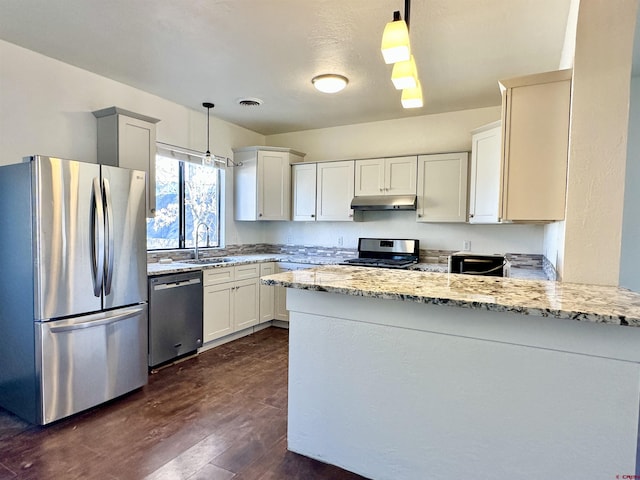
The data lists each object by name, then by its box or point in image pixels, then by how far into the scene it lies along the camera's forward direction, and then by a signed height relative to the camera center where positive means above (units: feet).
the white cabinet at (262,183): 14.88 +1.81
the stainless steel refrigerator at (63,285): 7.22 -1.37
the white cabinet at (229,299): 11.84 -2.66
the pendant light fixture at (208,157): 11.98 +2.28
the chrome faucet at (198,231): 13.24 -0.27
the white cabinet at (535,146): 6.07 +1.49
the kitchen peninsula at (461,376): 4.30 -2.07
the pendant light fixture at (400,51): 4.89 +2.53
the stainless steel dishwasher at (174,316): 10.07 -2.75
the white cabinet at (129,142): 9.91 +2.32
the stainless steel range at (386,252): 13.23 -0.95
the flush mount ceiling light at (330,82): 10.06 +4.14
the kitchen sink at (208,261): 12.91 -1.37
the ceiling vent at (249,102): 12.03 +4.26
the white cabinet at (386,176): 13.15 +1.96
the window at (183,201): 12.57 +0.87
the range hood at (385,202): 12.90 +0.94
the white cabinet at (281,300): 14.46 -3.05
